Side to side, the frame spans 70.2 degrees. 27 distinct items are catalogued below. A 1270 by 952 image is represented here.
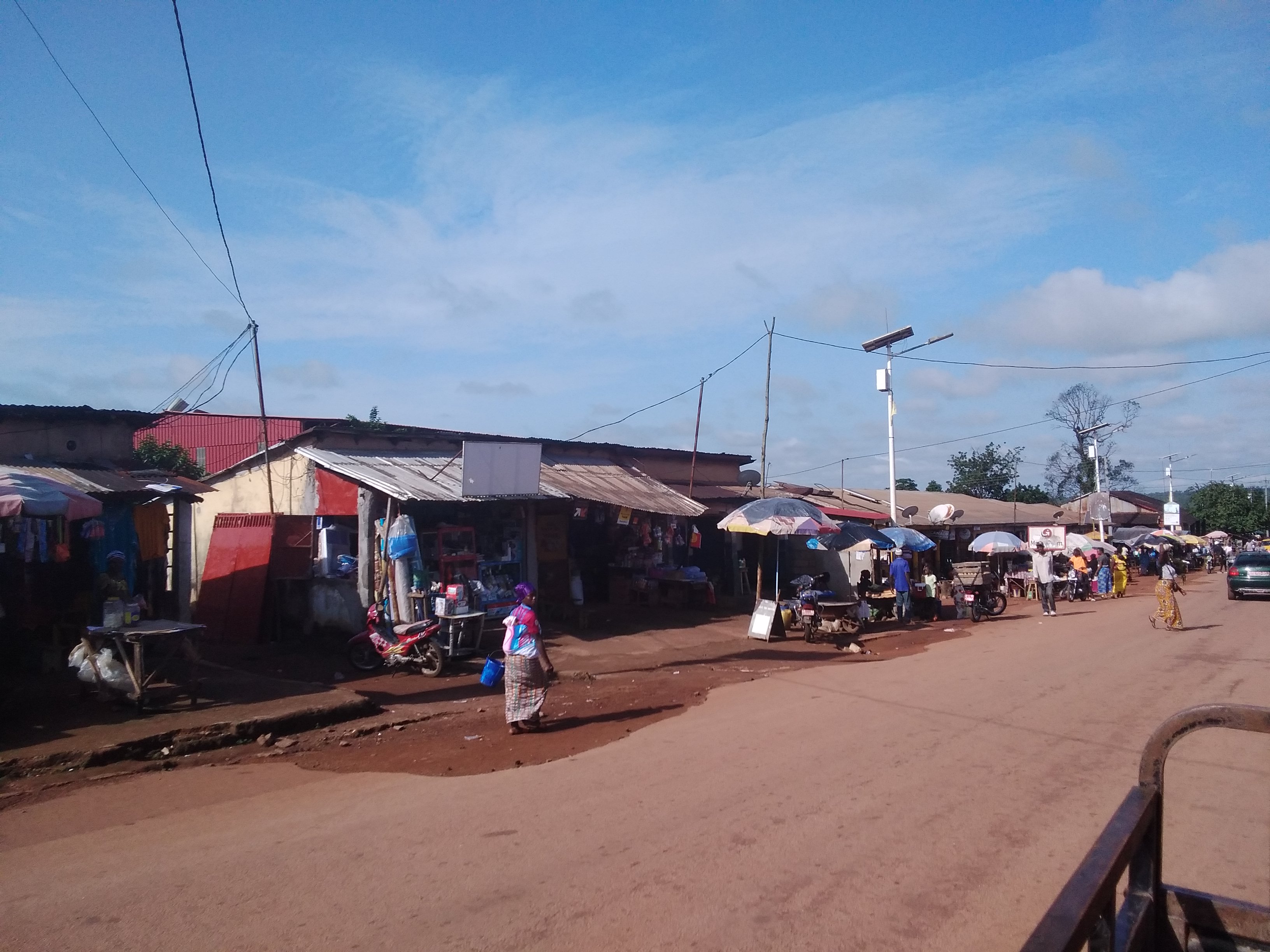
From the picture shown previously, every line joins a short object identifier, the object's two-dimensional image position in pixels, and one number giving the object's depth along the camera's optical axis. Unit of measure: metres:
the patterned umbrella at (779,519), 18.22
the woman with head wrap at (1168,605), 19.61
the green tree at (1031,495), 60.81
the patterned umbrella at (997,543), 27.48
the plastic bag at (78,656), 10.38
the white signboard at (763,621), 18.34
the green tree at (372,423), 24.64
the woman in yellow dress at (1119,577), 33.34
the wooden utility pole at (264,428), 17.34
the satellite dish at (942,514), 28.92
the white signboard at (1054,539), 32.59
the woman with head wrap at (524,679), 9.85
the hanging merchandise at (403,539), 14.77
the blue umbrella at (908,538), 22.84
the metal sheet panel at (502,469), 15.27
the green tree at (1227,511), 71.31
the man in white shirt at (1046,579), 24.31
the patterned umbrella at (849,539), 20.97
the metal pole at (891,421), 28.05
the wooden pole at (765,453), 22.97
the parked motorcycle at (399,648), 13.51
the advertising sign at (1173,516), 53.50
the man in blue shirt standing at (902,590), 22.83
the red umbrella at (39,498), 9.35
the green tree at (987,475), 61.66
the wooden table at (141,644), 9.95
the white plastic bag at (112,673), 10.19
